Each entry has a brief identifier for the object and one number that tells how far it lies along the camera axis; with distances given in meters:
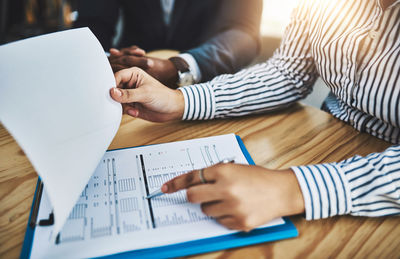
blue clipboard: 0.38
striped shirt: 0.46
